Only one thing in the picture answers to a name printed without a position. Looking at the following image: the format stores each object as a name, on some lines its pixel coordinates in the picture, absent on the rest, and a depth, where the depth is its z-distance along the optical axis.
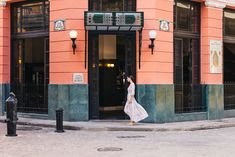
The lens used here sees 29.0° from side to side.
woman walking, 17.86
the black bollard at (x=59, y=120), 16.17
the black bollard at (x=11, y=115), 14.88
